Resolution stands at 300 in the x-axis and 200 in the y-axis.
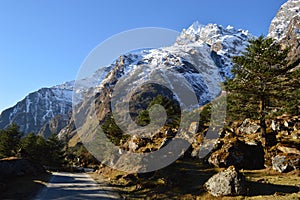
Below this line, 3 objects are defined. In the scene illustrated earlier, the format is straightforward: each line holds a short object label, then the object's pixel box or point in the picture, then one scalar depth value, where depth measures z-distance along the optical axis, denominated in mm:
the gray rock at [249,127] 46000
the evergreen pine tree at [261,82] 36406
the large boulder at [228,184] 21469
